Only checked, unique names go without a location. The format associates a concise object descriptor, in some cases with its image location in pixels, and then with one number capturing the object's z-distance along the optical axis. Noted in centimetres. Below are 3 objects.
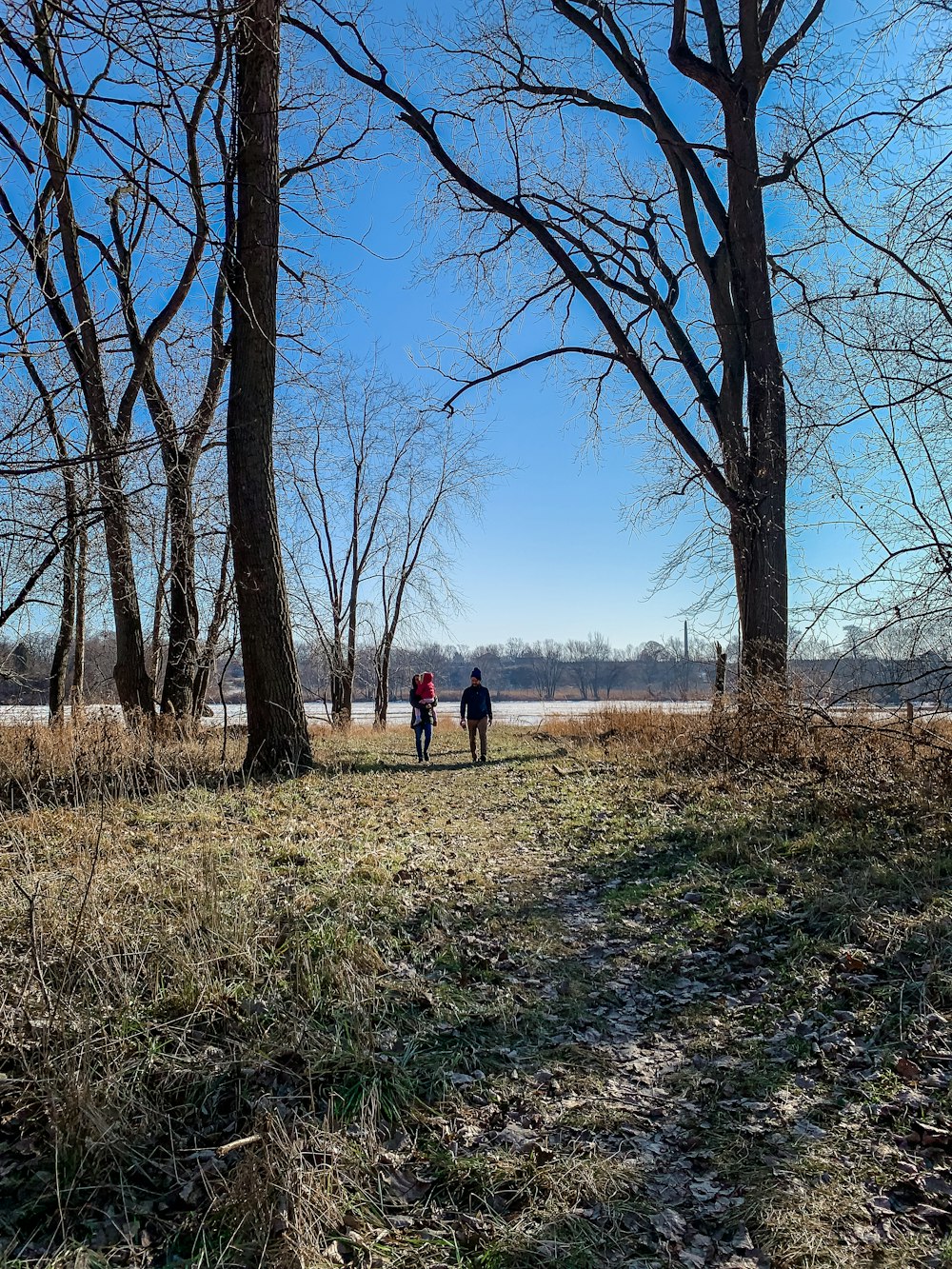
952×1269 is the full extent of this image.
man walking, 1378
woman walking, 1360
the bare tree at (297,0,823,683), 1107
